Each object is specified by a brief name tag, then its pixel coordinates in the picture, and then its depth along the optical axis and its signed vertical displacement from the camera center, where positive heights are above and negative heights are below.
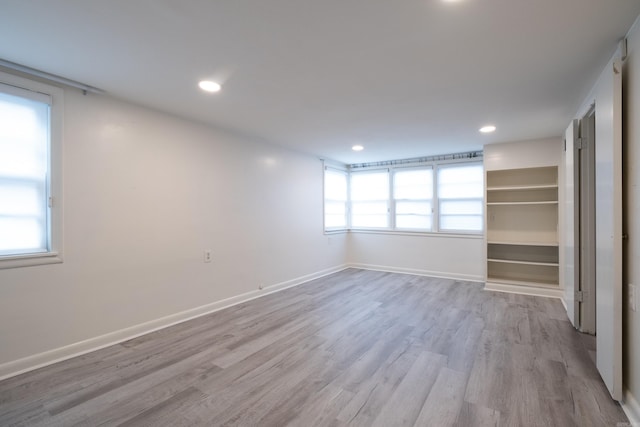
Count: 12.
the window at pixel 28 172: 2.24 +0.33
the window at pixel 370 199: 6.27 +0.31
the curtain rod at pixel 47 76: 2.18 +1.09
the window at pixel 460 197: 5.25 +0.31
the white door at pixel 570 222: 3.02 -0.09
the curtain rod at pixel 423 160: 5.25 +1.05
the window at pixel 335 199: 5.99 +0.31
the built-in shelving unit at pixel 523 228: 4.60 -0.23
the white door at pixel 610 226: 1.80 -0.08
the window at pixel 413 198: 5.75 +0.31
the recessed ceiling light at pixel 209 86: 2.49 +1.11
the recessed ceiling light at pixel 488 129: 3.78 +1.10
